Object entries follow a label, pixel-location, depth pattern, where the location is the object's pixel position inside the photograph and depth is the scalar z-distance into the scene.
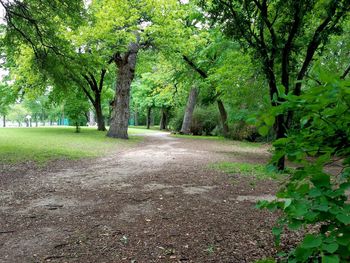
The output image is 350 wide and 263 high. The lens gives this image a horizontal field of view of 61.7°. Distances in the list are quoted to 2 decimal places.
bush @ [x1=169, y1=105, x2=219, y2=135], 26.42
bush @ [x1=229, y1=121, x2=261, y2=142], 20.22
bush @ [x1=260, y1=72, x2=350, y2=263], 1.26
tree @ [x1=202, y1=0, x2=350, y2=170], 6.44
